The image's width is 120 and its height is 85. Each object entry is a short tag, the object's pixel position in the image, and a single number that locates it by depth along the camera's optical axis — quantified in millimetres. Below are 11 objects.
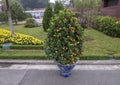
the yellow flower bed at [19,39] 4265
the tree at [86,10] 7018
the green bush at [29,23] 9600
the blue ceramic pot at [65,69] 2634
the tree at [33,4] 38664
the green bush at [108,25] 5668
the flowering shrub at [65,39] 2572
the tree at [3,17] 11938
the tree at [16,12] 11719
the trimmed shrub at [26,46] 4051
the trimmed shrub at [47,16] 6833
